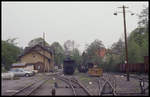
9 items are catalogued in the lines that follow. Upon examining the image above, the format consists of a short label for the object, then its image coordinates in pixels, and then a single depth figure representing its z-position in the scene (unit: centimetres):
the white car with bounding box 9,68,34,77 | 4609
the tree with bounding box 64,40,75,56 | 13391
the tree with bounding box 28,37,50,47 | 12735
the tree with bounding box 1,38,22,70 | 6386
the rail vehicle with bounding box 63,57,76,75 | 4910
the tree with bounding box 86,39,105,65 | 7278
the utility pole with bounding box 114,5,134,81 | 3305
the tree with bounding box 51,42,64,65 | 10806
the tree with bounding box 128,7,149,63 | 5350
